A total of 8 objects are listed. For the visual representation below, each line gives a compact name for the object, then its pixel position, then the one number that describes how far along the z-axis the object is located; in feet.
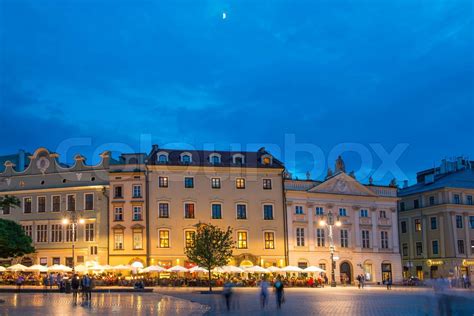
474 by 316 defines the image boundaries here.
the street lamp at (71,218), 241.55
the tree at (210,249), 205.22
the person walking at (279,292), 109.91
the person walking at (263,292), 111.65
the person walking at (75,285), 136.69
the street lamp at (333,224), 204.47
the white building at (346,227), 252.01
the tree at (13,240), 122.52
